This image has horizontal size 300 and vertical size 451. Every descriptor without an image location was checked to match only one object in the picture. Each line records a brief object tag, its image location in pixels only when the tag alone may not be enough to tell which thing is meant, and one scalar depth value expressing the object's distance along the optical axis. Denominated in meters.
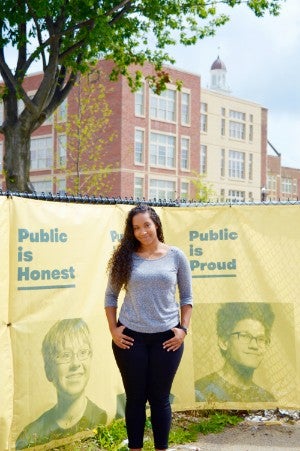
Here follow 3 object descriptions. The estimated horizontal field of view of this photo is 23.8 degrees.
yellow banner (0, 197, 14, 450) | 5.31
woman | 4.79
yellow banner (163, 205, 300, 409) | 6.95
